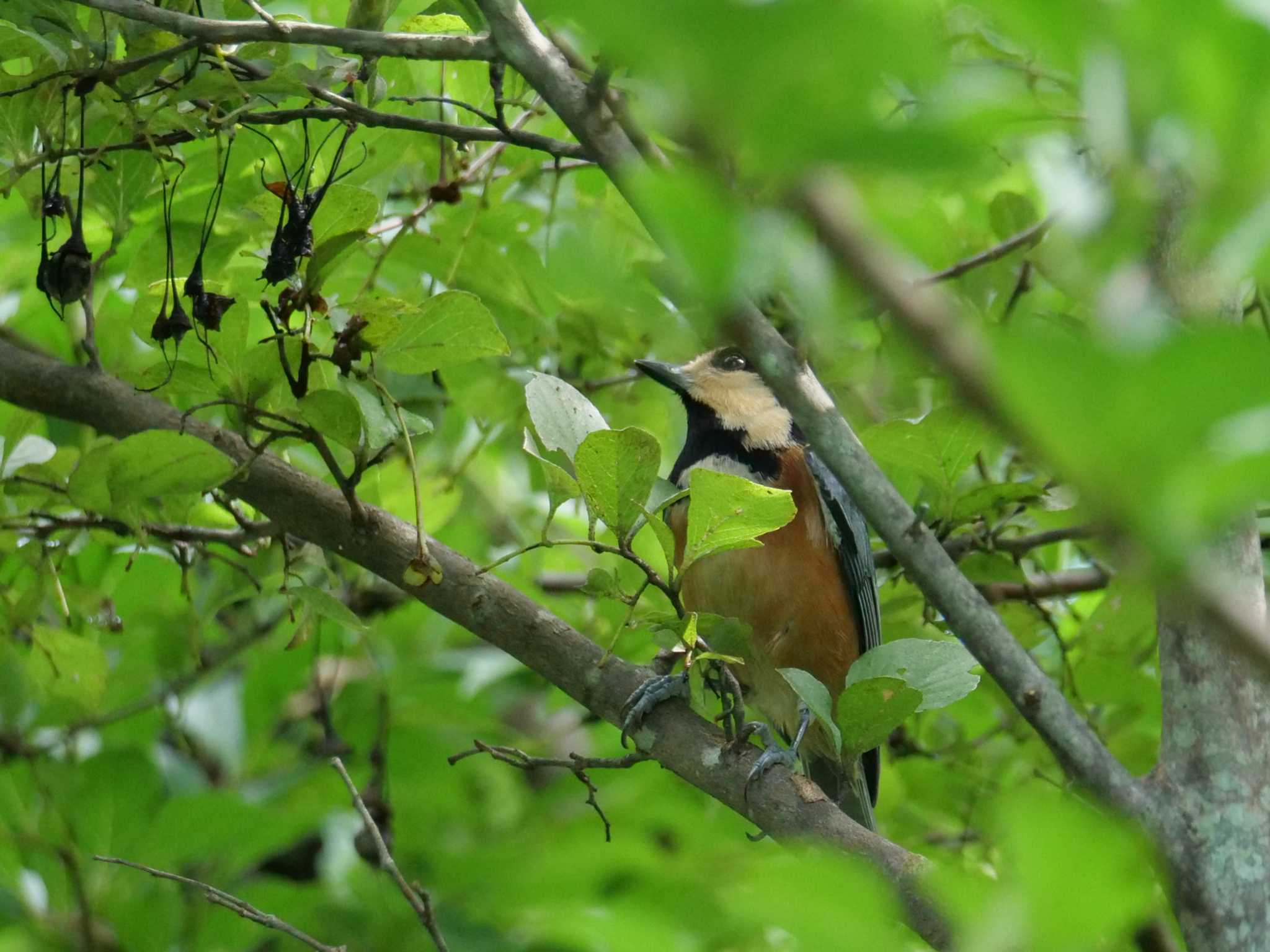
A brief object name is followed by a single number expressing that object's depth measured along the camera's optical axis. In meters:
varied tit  9.10
